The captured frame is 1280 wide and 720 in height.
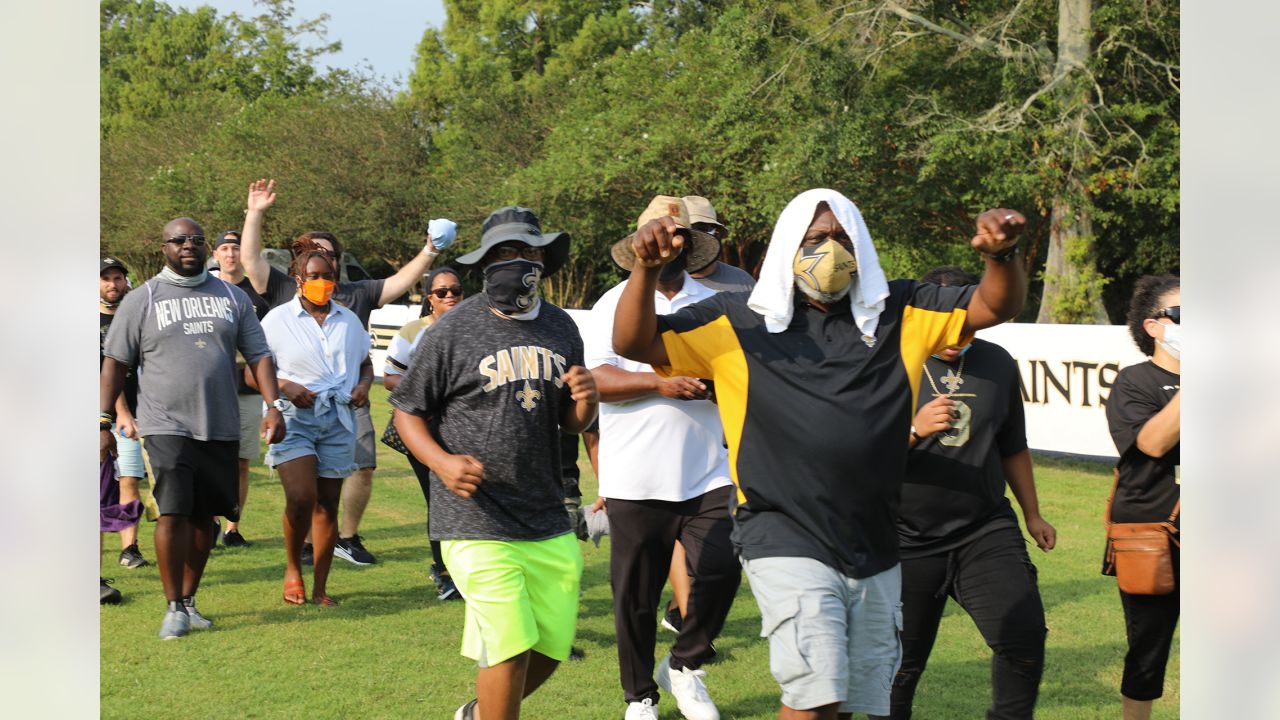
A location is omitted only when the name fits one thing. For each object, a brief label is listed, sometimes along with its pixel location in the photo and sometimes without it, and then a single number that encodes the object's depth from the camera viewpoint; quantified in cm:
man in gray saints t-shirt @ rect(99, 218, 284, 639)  752
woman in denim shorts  834
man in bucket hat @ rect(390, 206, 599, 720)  493
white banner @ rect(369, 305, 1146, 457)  1259
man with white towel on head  406
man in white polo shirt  624
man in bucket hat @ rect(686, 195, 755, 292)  686
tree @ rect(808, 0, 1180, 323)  2292
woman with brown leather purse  507
